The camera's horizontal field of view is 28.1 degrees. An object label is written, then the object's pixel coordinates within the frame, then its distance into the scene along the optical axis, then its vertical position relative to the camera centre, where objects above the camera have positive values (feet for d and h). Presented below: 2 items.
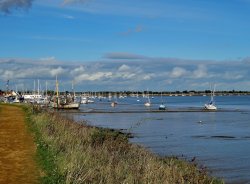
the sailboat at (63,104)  329.77 -6.15
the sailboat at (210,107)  368.07 -11.14
